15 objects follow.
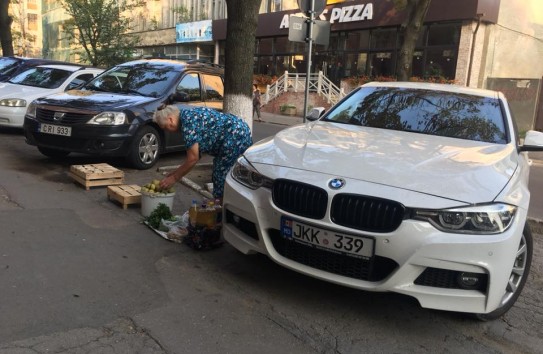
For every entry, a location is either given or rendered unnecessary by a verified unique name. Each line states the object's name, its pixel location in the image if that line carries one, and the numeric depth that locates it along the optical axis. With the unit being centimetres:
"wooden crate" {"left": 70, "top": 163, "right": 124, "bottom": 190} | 609
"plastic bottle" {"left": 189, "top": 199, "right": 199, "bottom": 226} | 446
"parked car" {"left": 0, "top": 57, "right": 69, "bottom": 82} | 1220
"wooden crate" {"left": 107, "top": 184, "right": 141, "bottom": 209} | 540
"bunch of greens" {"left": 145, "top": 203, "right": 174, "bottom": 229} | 482
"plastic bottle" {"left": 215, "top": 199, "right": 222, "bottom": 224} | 451
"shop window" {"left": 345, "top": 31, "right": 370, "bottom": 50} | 2414
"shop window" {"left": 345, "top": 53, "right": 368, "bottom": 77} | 2436
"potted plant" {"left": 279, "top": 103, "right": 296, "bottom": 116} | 2545
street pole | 713
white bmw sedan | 292
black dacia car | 679
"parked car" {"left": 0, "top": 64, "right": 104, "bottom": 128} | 984
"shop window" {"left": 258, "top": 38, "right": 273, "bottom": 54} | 2991
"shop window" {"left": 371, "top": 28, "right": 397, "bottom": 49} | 2280
